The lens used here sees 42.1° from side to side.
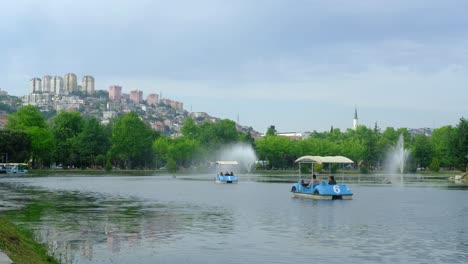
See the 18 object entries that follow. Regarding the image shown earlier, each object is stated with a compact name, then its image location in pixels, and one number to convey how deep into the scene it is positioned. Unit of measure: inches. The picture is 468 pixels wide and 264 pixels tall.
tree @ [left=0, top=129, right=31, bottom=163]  5689.0
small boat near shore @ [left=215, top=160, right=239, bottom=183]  3951.8
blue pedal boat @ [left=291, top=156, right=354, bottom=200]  2293.3
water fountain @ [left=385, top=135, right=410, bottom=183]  7694.4
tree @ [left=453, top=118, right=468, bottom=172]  5300.2
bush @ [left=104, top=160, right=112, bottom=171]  6835.6
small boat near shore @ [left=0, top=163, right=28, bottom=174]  5565.9
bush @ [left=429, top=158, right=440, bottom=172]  7839.6
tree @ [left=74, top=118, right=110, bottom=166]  6781.5
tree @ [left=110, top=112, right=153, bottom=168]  6870.1
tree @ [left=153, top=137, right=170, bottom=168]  7500.0
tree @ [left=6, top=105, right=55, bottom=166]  6013.8
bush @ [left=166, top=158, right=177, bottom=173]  7079.2
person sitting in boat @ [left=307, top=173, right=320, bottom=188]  2402.1
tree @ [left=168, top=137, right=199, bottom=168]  7377.0
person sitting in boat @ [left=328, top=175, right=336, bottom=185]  2319.1
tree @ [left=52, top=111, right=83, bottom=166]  6776.6
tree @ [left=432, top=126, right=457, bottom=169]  5502.0
